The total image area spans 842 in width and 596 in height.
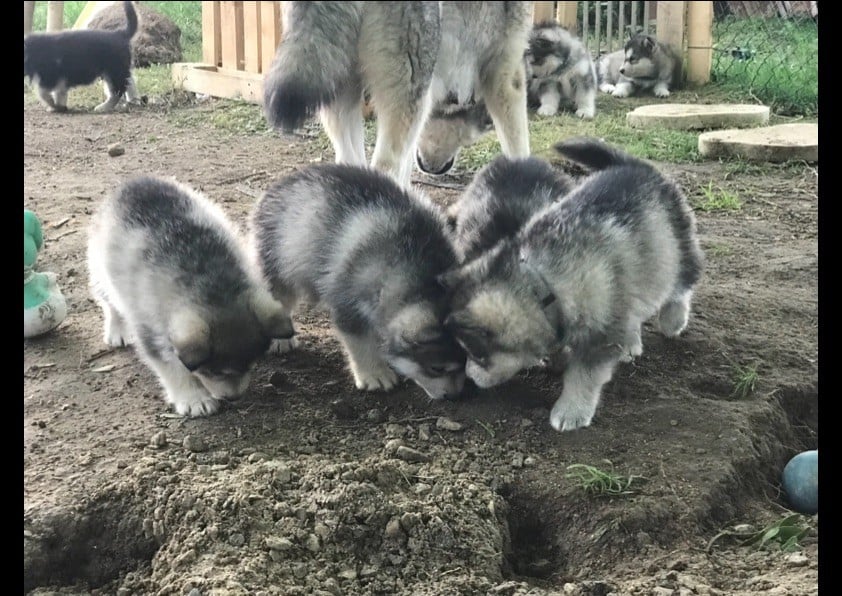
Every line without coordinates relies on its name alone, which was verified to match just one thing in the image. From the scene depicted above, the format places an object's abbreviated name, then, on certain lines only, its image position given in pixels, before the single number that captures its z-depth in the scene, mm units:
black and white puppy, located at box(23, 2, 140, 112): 5070
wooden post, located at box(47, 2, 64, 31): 4731
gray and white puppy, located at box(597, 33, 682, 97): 6449
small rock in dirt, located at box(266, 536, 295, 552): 2031
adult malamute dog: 3367
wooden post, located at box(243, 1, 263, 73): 3835
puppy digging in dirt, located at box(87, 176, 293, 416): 2672
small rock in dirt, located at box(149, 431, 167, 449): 2551
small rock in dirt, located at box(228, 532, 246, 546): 2057
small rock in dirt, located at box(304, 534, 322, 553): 2053
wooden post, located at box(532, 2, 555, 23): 5534
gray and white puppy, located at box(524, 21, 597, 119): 6742
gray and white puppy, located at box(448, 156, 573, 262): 3199
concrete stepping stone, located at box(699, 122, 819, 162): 5043
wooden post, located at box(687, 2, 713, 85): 6121
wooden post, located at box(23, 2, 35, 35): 4064
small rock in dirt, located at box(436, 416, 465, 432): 2670
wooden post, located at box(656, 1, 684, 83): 6629
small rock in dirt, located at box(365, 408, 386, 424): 2756
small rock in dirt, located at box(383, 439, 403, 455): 2498
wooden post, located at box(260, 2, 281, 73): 3662
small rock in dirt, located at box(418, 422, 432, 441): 2615
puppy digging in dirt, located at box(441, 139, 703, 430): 2549
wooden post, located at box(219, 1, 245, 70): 3676
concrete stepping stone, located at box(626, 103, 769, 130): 5246
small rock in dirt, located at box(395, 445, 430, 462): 2471
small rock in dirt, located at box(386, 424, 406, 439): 2621
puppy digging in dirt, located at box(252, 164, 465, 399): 2717
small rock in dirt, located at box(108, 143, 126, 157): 4383
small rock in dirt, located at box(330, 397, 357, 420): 2777
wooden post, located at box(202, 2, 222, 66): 3740
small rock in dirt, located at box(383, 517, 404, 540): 2109
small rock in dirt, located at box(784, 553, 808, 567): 1997
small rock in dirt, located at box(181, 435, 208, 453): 2535
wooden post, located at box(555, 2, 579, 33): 6547
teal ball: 2375
